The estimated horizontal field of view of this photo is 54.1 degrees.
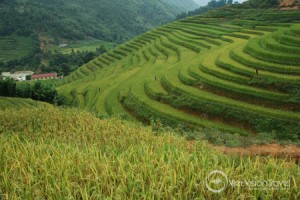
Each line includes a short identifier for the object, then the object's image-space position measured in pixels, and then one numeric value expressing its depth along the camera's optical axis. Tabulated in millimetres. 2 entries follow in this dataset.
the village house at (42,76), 81562
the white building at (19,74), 82312
